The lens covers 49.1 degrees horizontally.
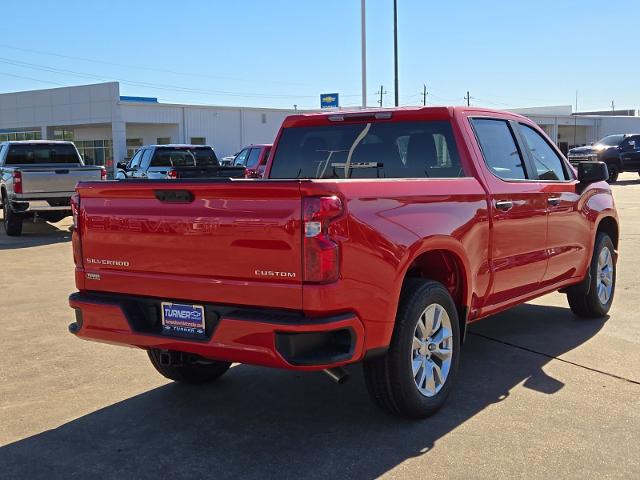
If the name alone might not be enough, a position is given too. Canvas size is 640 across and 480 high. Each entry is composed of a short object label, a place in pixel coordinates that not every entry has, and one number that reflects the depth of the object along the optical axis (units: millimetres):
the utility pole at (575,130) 76288
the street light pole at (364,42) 24703
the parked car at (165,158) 18312
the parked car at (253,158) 19453
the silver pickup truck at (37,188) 14617
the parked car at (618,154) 29641
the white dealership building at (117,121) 50312
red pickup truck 3533
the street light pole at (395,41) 25328
